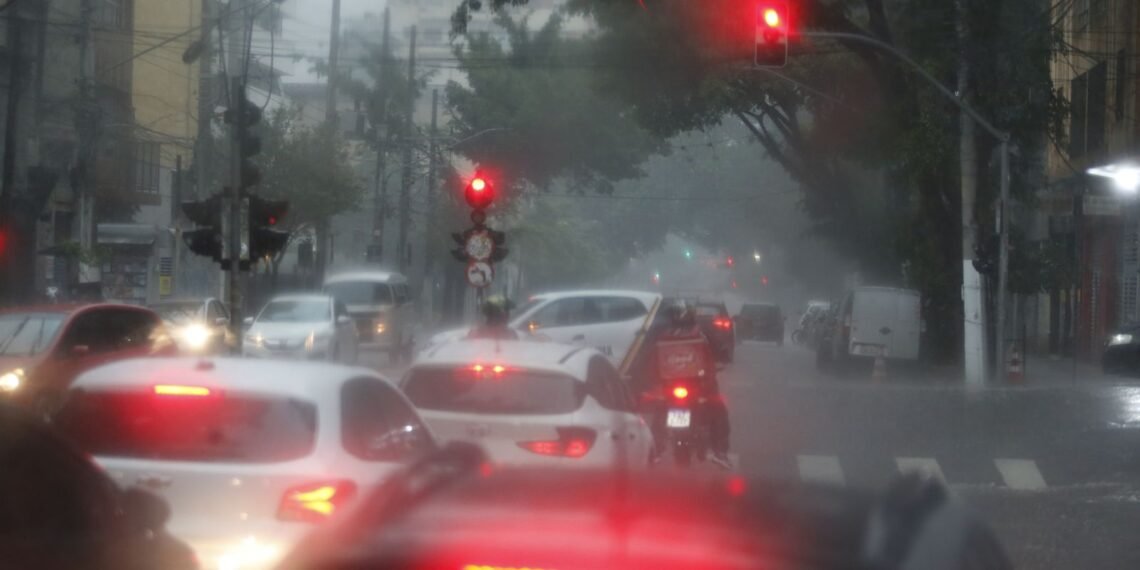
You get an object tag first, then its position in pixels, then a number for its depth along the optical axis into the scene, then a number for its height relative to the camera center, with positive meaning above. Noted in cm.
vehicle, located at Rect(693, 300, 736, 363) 3347 -90
